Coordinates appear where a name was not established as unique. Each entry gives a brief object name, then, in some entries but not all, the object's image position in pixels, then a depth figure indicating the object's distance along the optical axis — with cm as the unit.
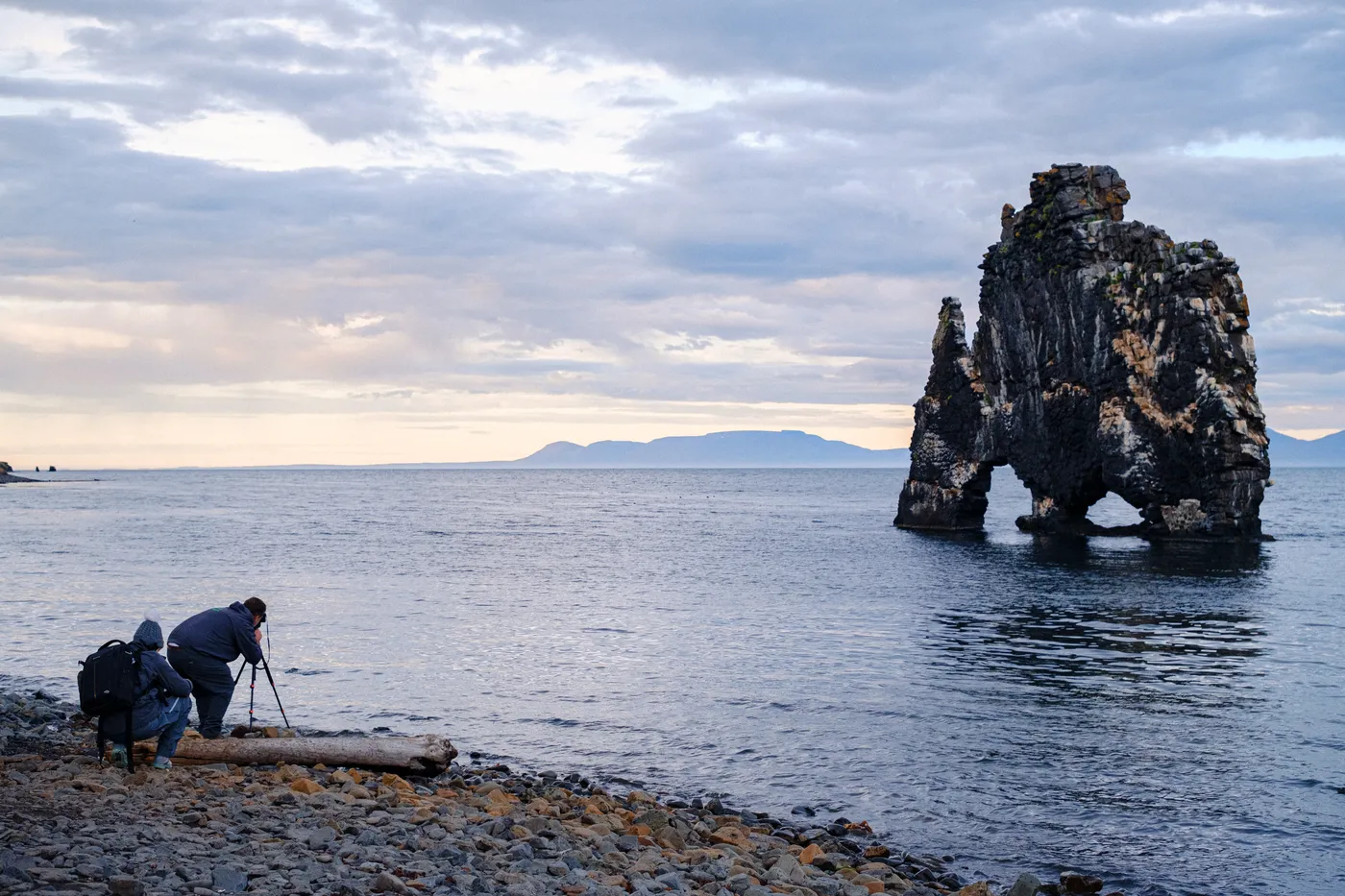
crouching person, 1441
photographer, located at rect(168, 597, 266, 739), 1630
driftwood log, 1611
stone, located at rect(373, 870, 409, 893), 1007
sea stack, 6325
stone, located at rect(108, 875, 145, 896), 920
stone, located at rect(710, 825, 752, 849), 1417
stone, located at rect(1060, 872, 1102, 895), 1353
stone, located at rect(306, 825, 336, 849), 1159
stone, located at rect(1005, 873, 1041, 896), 1291
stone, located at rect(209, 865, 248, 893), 974
